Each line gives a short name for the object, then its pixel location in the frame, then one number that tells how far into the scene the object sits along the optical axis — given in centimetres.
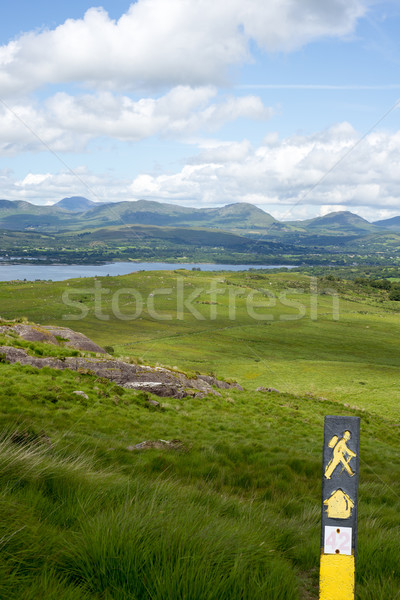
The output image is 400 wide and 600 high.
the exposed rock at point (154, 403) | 1881
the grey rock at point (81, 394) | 1691
